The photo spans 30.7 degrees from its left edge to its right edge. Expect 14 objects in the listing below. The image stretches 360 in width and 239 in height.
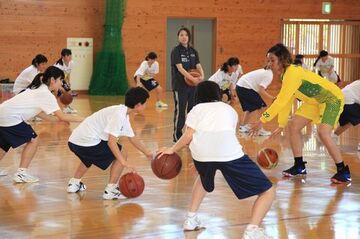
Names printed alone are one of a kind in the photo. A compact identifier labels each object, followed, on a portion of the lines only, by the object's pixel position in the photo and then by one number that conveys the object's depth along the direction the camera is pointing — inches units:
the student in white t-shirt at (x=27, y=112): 270.7
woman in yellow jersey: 257.9
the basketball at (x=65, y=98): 504.7
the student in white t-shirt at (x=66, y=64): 554.7
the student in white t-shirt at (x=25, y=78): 462.3
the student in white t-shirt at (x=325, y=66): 709.9
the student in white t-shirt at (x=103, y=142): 240.8
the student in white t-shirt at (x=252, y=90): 440.8
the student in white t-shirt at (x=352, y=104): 351.3
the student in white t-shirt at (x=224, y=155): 191.6
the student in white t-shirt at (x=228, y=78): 469.2
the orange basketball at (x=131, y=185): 245.4
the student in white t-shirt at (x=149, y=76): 632.1
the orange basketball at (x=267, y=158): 297.9
